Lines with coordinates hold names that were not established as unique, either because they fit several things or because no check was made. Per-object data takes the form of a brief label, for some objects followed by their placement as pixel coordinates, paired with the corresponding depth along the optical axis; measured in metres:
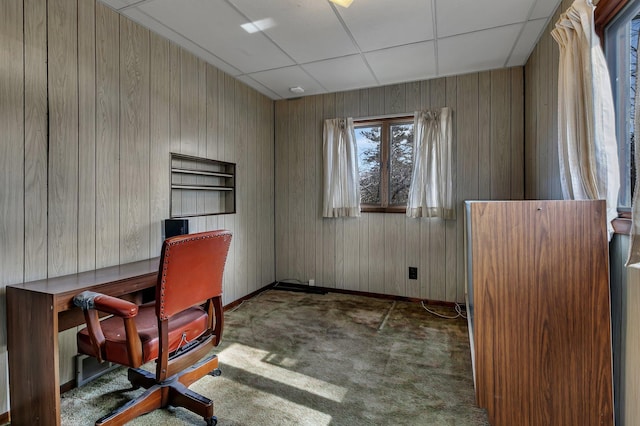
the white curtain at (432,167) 3.40
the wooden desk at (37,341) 1.53
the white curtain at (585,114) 1.49
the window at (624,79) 1.49
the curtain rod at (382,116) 3.62
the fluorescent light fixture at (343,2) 1.77
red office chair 1.47
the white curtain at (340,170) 3.82
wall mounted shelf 2.90
